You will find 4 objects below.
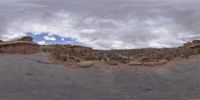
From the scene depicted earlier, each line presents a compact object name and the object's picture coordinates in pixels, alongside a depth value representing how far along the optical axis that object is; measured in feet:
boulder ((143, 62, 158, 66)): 55.83
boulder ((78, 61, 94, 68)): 53.30
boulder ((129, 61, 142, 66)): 55.39
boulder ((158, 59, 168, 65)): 56.97
